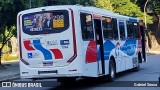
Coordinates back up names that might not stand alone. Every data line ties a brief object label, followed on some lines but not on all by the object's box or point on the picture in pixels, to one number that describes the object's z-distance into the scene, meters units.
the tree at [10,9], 25.43
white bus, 14.59
